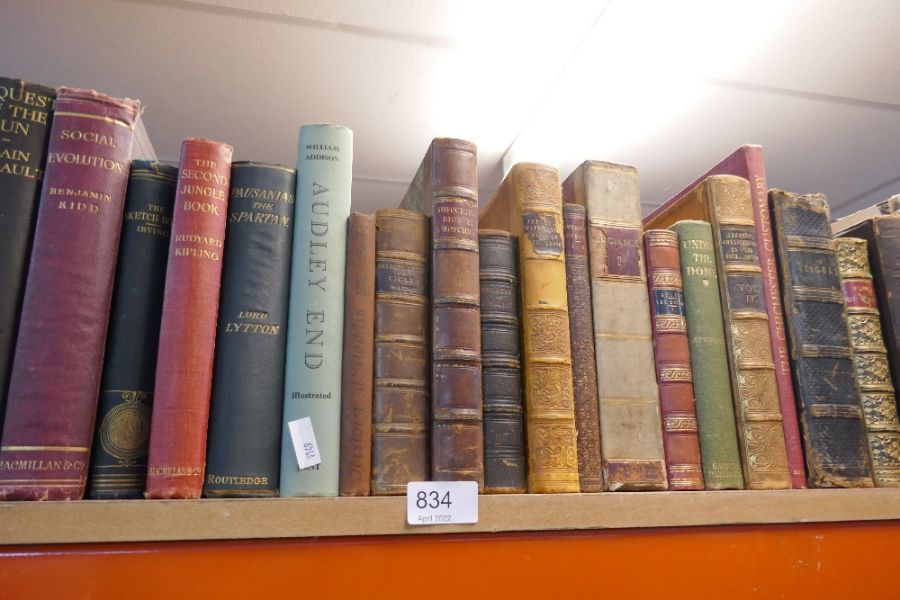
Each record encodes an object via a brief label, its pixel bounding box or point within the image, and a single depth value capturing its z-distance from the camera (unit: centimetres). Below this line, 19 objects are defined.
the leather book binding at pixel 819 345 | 70
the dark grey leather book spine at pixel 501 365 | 64
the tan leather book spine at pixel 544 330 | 64
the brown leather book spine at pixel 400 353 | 61
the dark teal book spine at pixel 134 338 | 56
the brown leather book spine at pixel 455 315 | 61
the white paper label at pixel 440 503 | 59
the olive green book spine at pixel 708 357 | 69
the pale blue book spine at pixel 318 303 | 59
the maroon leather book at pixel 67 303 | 53
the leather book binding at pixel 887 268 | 78
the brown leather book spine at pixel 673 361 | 68
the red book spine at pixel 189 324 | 56
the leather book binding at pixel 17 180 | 55
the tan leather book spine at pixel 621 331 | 67
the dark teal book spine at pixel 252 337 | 58
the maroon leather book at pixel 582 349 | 66
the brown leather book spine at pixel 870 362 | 73
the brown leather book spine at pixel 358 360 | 60
